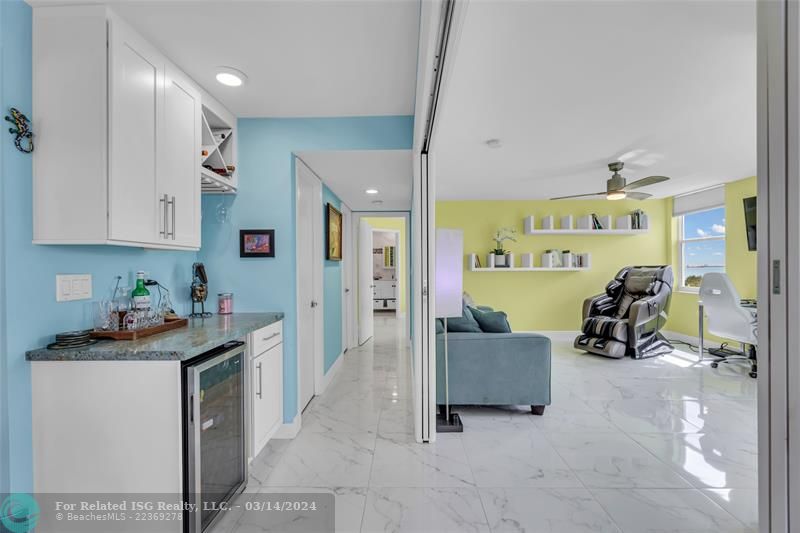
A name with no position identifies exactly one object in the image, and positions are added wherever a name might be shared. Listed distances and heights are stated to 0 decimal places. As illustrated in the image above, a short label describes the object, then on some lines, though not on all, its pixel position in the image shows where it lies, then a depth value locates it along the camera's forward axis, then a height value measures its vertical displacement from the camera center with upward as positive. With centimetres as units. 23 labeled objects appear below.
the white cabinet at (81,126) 152 +61
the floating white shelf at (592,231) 577 +52
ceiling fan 391 +85
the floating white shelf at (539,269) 583 -9
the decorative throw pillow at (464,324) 301 -51
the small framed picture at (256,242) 259 +17
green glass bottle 184 -16
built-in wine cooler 150 -78
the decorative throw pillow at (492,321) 303 -49
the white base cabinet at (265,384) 212 -77
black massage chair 458 -71
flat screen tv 258 +36
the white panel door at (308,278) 295 -11
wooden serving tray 165 -32
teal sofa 284 -84
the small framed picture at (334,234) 383 +35
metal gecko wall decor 146 +56
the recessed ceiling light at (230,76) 204 +111
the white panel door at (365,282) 533 -28
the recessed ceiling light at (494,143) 329 +113
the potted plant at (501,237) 597 +45
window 517 +29
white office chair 378 -55
